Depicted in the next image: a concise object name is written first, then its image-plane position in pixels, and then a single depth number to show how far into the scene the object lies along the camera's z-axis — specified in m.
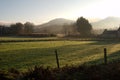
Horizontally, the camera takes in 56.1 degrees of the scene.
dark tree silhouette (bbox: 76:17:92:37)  60.98
